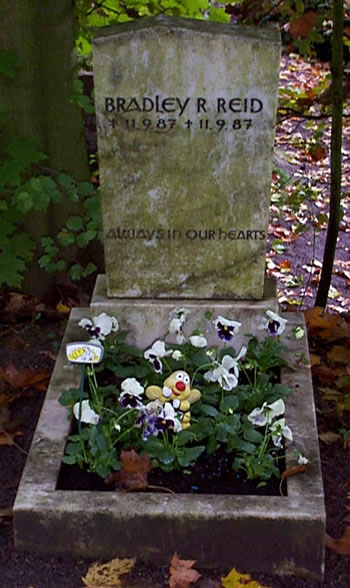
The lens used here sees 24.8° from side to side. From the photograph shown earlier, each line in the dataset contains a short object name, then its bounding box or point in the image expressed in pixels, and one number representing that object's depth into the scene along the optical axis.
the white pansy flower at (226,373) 3.27
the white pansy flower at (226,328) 3.47
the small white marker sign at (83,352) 3.12
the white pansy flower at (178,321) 3.51
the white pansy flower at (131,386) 3.10
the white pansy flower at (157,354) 3.40
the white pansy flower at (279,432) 3.08
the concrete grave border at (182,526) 2.77
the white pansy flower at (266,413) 3.13
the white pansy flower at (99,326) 3.62
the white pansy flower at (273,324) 3.58
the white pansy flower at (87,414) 3.19
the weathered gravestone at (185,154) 3.29
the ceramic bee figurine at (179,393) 3.21
